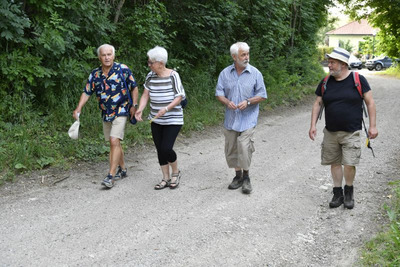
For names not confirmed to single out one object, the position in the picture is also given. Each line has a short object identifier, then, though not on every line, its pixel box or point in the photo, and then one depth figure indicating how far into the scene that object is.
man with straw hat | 5.29
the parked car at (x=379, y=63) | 44.19
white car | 46.66
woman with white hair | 5.89
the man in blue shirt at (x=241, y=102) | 5.94
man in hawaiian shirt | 6.13
